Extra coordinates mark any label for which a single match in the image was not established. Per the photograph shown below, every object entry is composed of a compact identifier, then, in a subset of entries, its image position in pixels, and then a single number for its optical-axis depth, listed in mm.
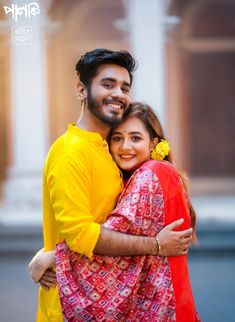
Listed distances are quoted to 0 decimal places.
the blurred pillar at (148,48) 8242
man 2332
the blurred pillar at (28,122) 8250
